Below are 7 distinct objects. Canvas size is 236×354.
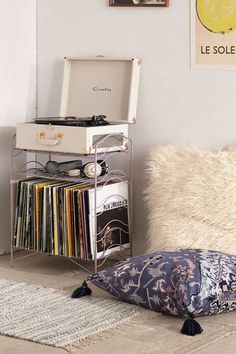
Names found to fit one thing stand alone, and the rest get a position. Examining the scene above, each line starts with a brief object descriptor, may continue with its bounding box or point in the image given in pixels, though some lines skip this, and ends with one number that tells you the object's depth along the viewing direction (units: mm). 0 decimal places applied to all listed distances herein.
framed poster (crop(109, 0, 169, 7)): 3906
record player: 3736
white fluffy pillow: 3592
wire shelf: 3766
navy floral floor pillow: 3072
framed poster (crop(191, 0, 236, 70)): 3770
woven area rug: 2934
